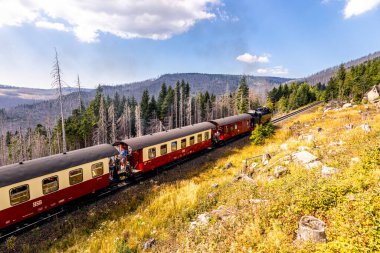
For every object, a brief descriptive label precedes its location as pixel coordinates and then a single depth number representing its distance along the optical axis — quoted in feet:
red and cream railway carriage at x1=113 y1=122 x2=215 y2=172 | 61.67
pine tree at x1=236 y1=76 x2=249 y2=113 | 247.70
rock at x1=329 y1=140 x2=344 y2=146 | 51.46
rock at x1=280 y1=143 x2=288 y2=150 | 64.76
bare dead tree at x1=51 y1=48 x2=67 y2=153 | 95.35
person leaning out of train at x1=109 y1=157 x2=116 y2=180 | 59.72
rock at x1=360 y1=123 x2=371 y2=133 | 54.08
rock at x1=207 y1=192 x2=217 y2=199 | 43.21
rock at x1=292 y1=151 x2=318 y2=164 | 44.97
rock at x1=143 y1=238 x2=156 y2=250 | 30.73
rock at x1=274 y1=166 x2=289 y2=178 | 43.27
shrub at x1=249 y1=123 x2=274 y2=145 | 87.97
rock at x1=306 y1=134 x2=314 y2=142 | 64.25
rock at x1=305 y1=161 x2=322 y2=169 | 41.45
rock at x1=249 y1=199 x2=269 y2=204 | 32.09
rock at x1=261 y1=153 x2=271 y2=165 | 58.60
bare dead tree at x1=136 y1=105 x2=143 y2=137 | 176.45
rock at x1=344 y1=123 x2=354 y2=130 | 67.69
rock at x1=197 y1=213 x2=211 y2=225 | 32.59
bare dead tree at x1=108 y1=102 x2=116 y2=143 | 164.41
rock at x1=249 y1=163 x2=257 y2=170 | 58.34
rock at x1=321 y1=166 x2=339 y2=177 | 34.40
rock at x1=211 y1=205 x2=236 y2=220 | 32.52
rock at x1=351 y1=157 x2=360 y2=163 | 36.41
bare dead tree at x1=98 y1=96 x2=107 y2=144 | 162.71
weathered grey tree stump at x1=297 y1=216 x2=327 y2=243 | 20.63
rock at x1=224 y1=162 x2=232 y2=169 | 67.86
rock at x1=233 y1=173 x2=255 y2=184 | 45.38
